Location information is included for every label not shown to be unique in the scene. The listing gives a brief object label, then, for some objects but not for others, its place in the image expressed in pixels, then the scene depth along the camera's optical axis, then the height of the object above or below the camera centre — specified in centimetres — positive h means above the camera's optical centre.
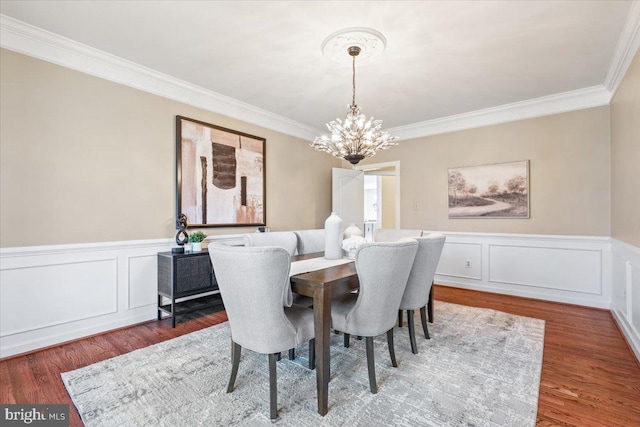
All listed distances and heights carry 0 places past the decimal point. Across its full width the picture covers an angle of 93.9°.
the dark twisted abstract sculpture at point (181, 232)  327 -16
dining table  166 -53
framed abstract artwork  345 +53
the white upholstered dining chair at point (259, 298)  151 -43
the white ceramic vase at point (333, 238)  263 -19
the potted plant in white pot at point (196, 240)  325 -25
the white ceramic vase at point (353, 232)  303 -16
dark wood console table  301 -64
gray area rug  164 -109
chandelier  264 +72
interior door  533 +40
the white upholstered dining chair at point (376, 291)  176 -46
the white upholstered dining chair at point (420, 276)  235 -48
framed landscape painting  407 +37
